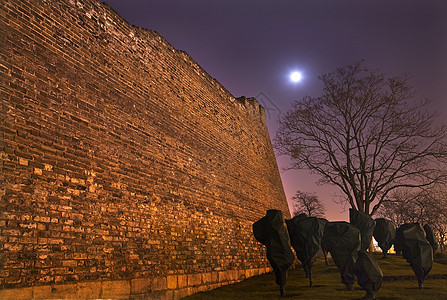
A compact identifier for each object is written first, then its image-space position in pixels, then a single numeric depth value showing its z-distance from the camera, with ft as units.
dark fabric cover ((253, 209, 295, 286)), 25.48
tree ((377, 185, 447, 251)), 54.60
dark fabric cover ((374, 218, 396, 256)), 52.54
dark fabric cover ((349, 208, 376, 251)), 37.55
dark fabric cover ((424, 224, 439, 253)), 55.01
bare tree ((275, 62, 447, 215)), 54.75
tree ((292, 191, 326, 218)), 145.69
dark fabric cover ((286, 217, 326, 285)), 31.48
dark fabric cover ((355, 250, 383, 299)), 21.56
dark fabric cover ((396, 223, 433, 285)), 27.35
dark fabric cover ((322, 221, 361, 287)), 27.35
